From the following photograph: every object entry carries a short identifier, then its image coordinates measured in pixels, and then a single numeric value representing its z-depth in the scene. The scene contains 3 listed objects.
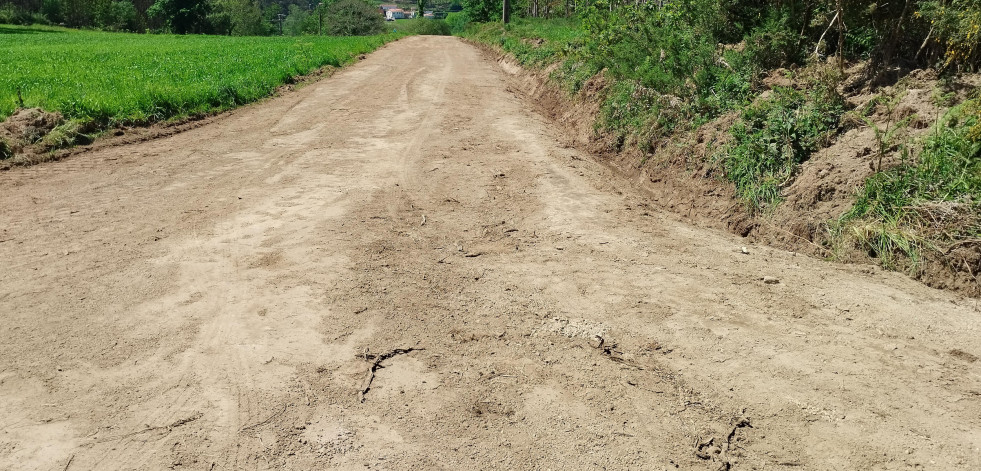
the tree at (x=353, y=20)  62.31
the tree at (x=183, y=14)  67.81
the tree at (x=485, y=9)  56.00
